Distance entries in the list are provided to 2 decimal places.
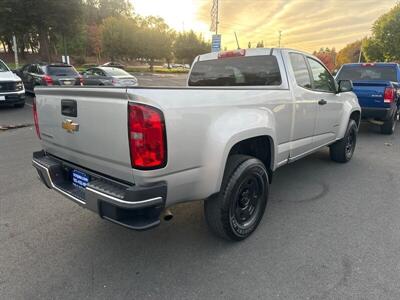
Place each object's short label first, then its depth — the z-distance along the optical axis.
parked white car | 10.38
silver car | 14.59
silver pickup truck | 2.21
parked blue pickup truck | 7.52
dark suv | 12.35
